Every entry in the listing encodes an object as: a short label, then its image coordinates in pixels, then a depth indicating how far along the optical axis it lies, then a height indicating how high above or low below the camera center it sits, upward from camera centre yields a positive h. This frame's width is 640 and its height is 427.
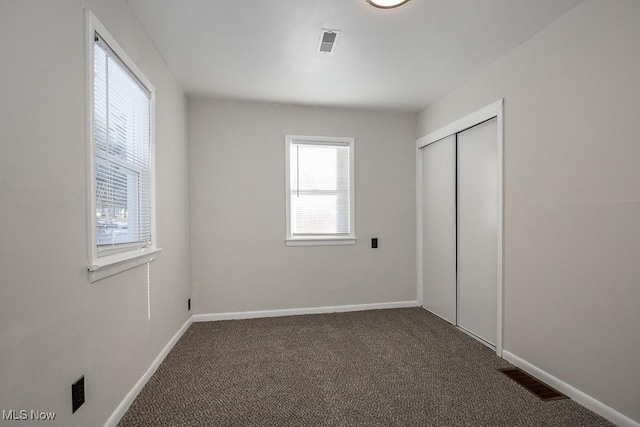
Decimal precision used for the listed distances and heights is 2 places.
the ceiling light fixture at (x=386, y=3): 1.95 +1.27
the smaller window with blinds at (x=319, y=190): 3.96 +0.27
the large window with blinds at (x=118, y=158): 1.64 +0.33
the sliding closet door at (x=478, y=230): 2.94 -0.17
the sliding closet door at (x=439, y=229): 3.56 -0.20
